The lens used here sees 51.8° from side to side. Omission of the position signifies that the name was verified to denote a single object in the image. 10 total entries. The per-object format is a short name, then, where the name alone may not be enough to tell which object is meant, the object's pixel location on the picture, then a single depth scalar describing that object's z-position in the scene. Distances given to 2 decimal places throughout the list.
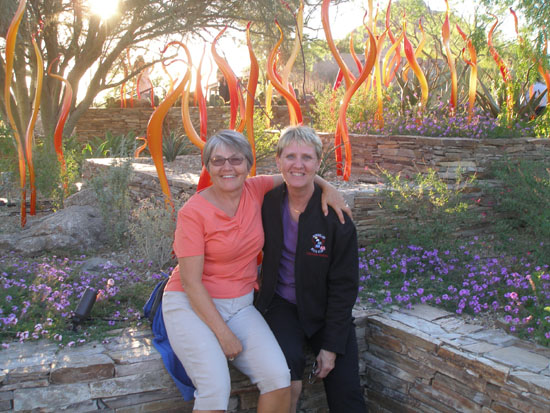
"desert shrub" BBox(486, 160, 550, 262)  4.45
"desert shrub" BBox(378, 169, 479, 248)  4.24
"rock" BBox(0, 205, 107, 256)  4.32
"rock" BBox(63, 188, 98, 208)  5.56
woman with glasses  2.35
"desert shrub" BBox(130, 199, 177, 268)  3.93
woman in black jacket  2.58
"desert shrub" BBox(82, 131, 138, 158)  9.70
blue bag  2.51
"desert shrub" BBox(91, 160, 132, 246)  4.77
